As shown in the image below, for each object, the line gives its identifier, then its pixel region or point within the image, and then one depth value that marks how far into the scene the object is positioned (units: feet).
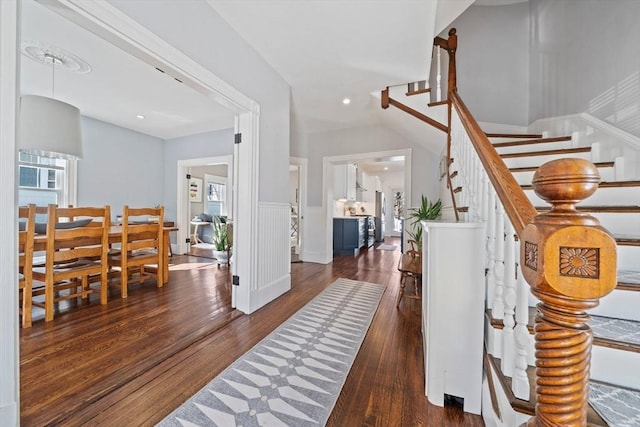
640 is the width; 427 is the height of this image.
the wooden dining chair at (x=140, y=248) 8.85
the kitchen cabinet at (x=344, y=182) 18.02
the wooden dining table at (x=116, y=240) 6.93
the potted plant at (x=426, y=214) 9.80
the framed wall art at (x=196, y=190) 21.84
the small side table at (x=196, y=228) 20.81
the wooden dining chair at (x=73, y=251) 6.95
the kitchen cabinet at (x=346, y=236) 17.71
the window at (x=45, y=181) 12.50
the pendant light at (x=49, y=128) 6.82
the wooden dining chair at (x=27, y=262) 6.40
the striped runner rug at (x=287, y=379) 3.87
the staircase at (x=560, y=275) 1.33
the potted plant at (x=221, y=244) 13.50
